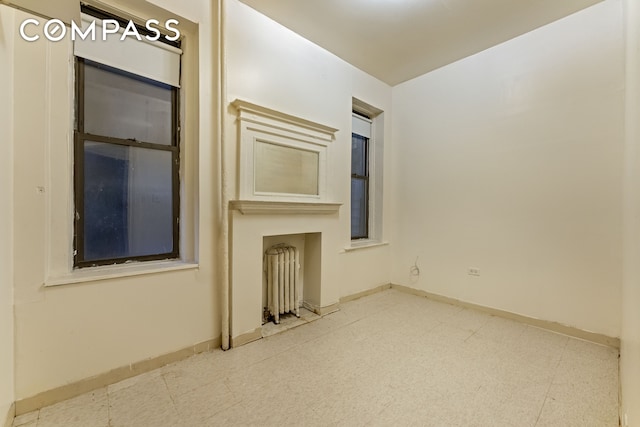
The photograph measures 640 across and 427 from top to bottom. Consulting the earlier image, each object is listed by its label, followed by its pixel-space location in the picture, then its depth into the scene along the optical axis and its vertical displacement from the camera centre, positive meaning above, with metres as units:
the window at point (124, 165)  1.88 +0.33
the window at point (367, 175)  3.93 +0.53
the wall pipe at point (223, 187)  2.25 +0.18
